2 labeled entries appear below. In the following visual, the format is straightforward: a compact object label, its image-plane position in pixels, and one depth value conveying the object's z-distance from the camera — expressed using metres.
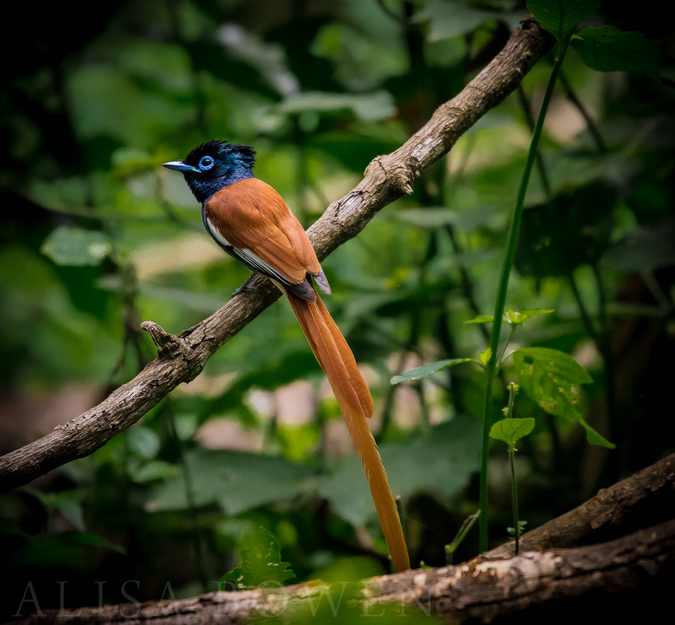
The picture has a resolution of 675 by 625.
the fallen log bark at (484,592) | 6.26
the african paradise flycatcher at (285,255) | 6.30
